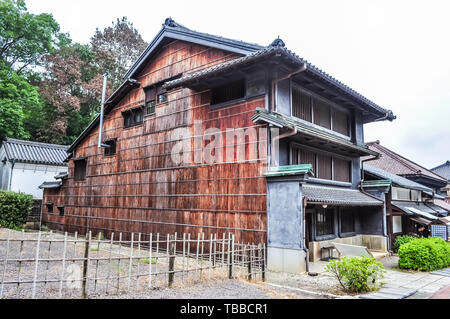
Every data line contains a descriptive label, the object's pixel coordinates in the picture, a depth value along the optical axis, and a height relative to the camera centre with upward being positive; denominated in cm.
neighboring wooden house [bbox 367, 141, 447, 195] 2712 +361
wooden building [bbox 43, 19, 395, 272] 1144 +246
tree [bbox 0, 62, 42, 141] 2553 +825
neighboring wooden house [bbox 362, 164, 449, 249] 1623 +33
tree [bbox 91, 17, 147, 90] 3447 +1709
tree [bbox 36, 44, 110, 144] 3099 +1071
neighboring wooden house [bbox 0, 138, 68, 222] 2527 +306
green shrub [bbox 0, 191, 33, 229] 1945 -36
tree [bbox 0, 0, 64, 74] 2733 +1492
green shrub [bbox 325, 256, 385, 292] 830 -159
